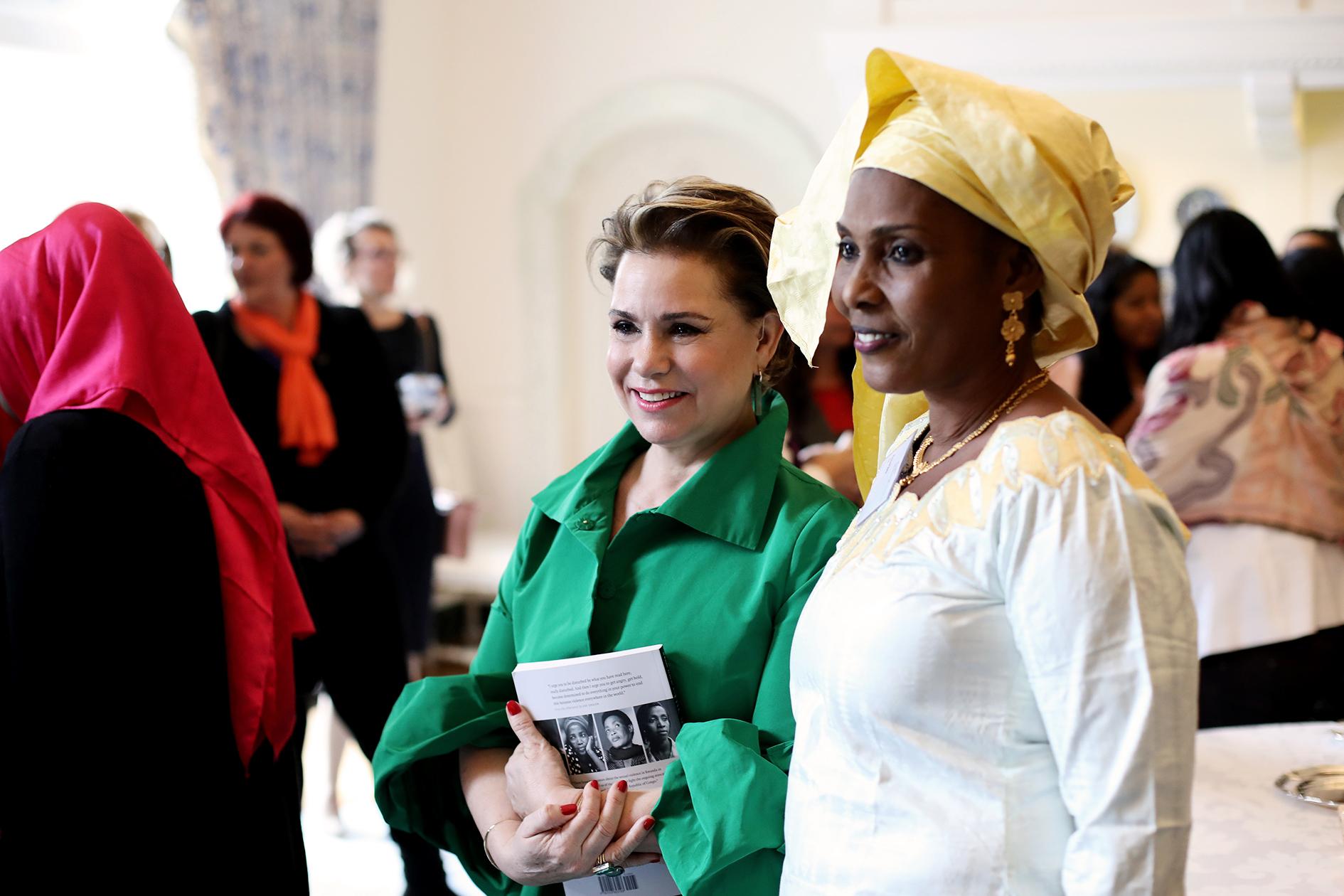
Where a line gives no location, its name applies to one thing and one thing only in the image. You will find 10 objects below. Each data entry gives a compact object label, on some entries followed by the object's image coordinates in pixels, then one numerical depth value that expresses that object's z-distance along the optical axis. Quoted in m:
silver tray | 1.72
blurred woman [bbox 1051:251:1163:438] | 3.71
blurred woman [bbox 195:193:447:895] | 3.04
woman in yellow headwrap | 0.98
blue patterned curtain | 5.53
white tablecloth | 1.52
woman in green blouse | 1.40
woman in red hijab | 1.59
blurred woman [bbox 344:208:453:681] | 4.39
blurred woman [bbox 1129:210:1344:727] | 2.68
